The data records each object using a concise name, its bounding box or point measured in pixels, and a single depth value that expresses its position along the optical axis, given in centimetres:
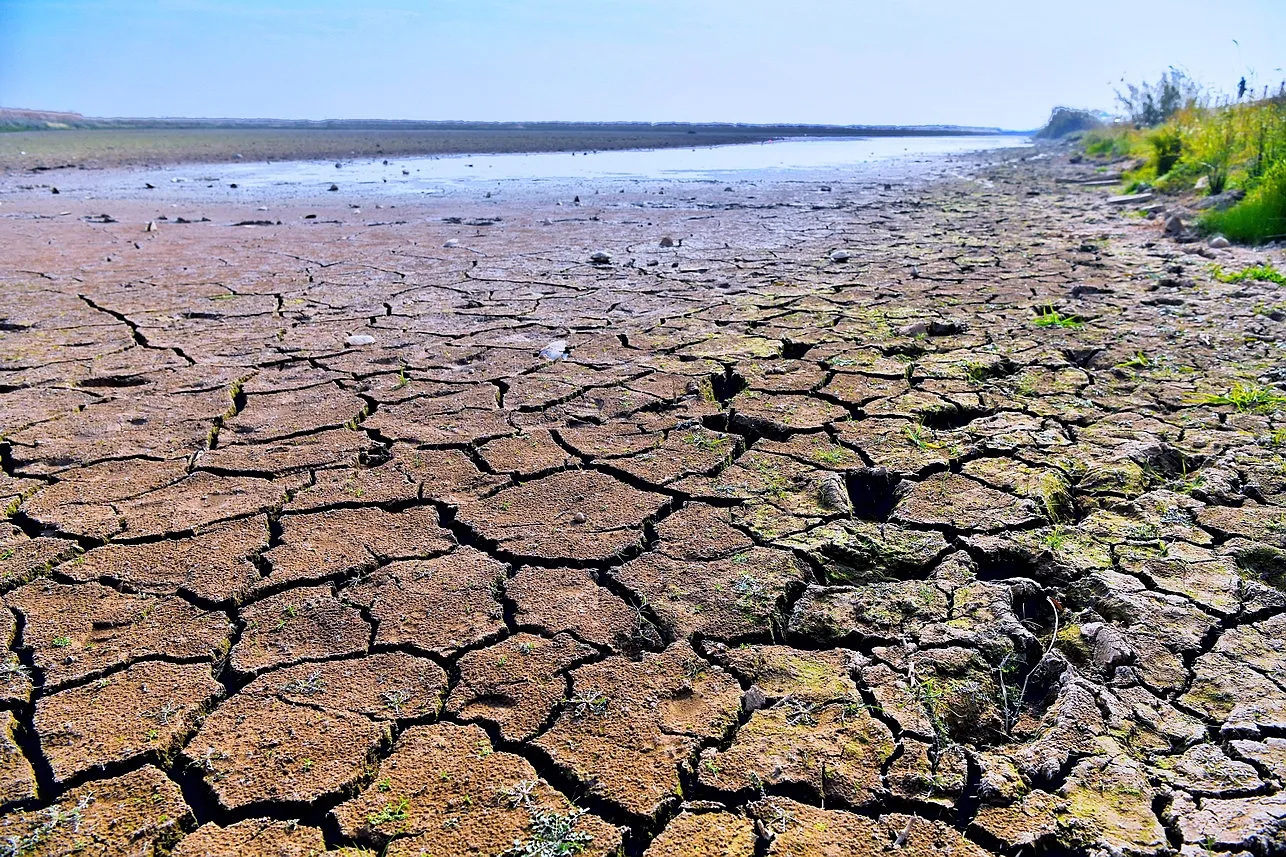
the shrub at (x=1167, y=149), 1114
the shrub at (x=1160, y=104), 1672
